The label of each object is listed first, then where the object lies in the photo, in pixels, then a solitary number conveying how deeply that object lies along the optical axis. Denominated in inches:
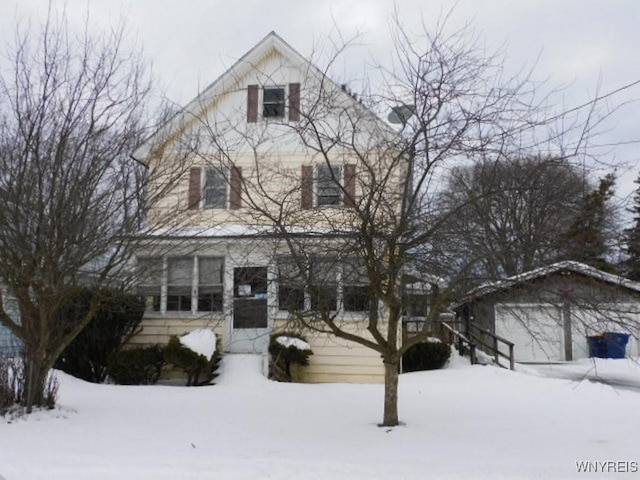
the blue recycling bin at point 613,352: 809.3
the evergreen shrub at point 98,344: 497.7
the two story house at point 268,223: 303.6
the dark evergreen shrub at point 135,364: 492.7
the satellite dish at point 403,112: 296.0
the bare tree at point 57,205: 322.0
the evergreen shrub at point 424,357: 580.1
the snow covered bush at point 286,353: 507.8
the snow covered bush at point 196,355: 484.7
